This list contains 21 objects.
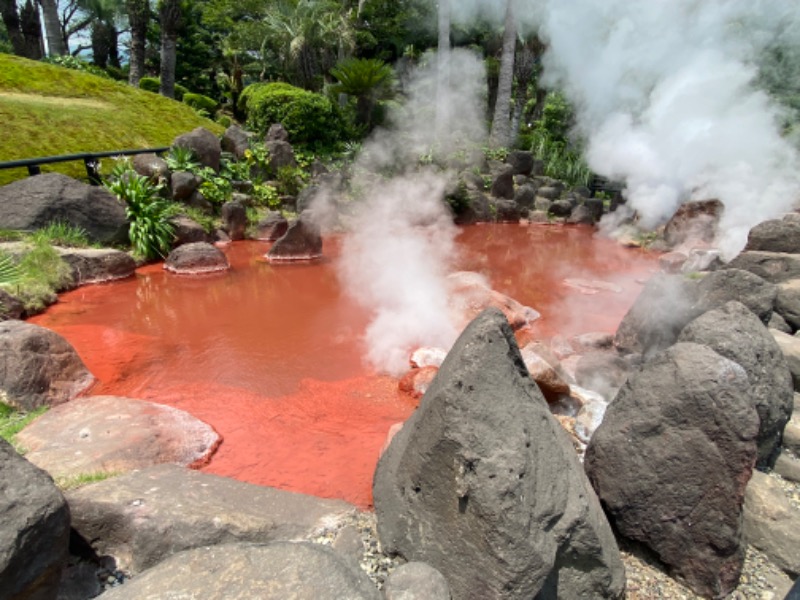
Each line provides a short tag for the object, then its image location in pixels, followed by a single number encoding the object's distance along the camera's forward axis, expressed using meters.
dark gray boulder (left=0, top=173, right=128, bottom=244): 8.21
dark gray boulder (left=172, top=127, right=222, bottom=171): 12.02
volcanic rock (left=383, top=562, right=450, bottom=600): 2.35
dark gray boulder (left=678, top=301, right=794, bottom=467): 3.49
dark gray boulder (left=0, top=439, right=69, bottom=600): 1.92
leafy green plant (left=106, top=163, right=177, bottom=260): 9.27
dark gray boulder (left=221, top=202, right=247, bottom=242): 11.29
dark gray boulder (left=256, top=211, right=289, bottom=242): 11.59
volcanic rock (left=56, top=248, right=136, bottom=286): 7.93
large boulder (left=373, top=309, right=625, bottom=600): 2.39
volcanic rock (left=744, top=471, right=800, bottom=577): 3.05
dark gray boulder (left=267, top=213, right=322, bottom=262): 10.08
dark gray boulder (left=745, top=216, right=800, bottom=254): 6.90
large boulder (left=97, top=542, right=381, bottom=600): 1.91
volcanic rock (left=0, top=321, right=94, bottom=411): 4.27
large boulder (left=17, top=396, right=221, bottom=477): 3.58
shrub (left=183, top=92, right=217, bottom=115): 20.77
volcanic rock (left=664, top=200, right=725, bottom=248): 12.38
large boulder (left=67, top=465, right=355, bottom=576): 2.69
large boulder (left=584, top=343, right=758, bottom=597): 2.81
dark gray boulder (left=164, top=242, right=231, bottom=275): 8.97
